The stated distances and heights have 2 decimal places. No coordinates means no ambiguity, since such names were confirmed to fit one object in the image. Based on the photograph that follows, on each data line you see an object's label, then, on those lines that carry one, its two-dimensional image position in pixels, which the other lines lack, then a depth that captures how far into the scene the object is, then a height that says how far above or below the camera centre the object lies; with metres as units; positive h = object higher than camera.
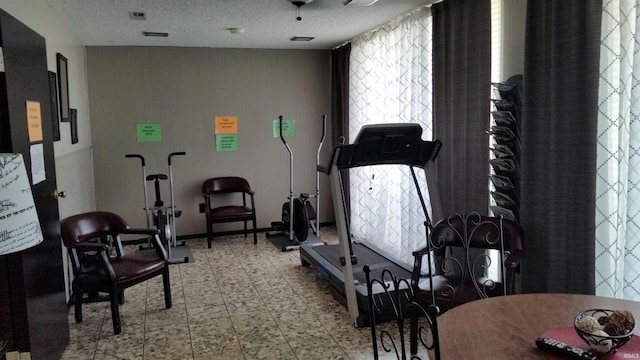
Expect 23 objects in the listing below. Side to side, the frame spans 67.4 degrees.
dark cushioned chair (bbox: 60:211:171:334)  3.31 -0.91
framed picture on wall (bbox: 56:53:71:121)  3.96 +0.46
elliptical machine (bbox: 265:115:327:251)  5.48 -1.01
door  2.37 -0.50
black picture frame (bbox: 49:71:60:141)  3.60 +0.27
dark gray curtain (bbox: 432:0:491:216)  3.38 +0.23
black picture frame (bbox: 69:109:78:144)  4.44 +0.15
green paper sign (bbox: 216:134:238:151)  6.15 -0.07
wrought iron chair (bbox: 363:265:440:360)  1.22 -0.53
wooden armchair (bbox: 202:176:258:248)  5.59 -0.85
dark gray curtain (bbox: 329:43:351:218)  5.97 +0.48
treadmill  3.26 -0.20
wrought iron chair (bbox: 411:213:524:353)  2.80 -0.75
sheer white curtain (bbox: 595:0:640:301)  2.38 -0.15
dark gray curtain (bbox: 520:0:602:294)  2.58 -0.09
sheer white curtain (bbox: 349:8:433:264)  4.20 +0.24
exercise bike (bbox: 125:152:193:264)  5.04 -0.90
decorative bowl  1.40 -0.61
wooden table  1.51 -0.68
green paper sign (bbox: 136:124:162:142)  5.85 +0.08
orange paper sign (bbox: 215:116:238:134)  6.13 +0.16
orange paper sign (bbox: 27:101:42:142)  2.62 +0.12
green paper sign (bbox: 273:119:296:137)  6.33 +0.10
